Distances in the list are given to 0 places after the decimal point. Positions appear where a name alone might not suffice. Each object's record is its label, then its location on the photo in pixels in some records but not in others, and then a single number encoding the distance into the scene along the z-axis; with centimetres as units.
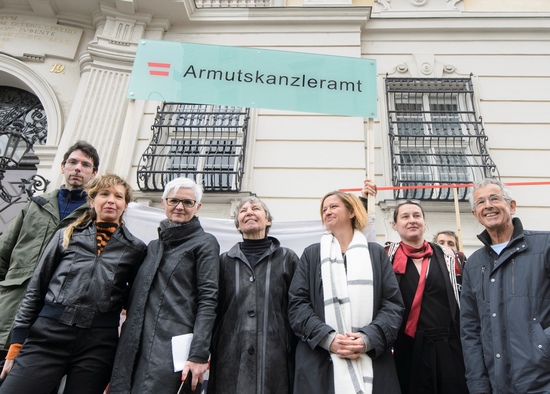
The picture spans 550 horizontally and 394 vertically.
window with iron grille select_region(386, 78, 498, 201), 555
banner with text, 395
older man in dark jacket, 189
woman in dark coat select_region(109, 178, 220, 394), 211
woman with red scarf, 233
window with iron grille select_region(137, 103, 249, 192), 558
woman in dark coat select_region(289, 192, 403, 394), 208
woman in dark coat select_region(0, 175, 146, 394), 212
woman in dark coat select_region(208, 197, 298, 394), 223
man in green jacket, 268
